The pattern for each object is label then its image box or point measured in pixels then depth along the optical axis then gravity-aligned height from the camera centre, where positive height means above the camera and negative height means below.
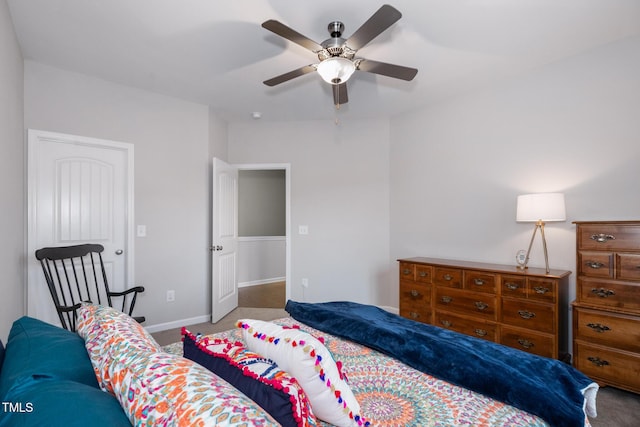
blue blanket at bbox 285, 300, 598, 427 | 1.04 -0.58
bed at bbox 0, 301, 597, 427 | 0.65 -0.43
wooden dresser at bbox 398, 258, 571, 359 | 2.49 -0.75
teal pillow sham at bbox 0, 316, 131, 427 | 0.62 -0.39
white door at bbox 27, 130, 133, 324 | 2.83 +0.15
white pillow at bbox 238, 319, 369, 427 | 0.91 -0.46
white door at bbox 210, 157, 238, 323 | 3.77 -0.29
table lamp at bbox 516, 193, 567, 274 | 2.56 +0.06
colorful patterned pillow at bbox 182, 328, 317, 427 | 0.76 -0.42
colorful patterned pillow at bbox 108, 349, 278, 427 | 0.60 -0.37
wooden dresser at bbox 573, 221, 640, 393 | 2.13 -0.61
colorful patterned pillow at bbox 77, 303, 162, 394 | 0.87 -0.36
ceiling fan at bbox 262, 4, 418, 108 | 1.74 +1.04
